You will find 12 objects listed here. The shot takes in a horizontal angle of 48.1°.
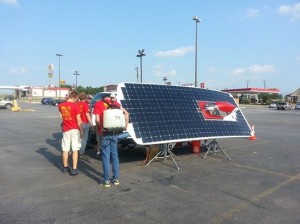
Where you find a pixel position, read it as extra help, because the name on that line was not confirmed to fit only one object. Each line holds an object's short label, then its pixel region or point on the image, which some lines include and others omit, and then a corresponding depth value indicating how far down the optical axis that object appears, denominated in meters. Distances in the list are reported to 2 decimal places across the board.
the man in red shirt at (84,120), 8.91
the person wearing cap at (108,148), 6.45
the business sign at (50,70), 71.94
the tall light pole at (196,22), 33.66
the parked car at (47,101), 64.18
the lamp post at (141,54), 45.89
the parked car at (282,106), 59.93
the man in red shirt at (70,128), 7.34
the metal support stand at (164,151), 8.85
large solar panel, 8.04
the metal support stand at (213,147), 10.06
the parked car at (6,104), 41.88
